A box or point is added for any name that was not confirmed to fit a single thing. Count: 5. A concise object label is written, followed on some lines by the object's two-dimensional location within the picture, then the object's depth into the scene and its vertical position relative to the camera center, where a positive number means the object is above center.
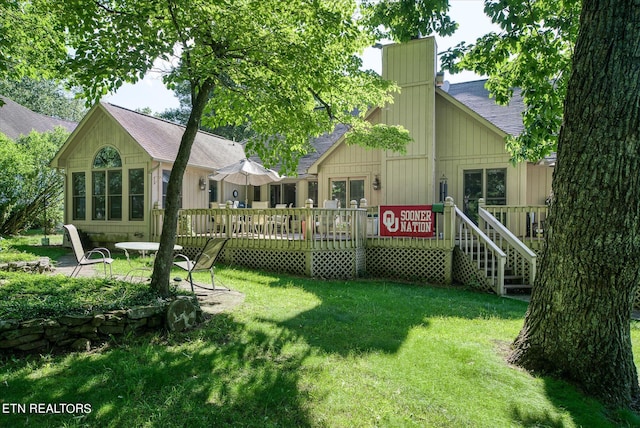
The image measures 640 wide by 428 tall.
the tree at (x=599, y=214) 3.33 +0.03
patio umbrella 11.84 +1.38
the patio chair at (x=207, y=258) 6.50 -0.74
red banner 9.25 -0.10
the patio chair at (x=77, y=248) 6.63 -0.58
